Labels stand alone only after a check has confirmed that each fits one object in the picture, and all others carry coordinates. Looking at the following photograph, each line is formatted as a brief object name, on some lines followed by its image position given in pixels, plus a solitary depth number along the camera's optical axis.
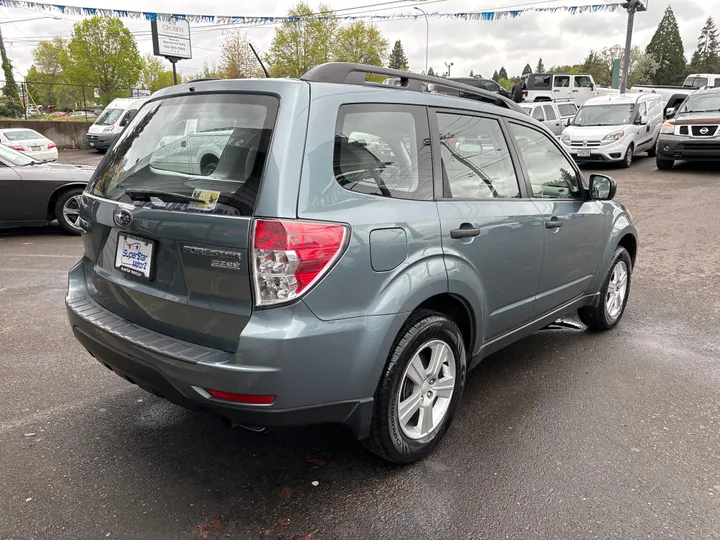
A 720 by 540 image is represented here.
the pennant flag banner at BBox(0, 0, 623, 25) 19.52
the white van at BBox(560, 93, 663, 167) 14.98
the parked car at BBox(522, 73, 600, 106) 27.23
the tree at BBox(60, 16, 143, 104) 41.16
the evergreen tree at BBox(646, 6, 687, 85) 80.25
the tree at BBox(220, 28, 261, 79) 47.88
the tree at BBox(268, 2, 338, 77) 44.28
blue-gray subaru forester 2.25
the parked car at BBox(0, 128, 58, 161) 17.31
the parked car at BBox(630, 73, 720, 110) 23.42
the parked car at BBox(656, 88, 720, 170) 13.26
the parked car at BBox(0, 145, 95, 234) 7.98
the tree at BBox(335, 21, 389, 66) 49.22
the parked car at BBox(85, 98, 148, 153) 22.44
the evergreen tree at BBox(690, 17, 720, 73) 89.06
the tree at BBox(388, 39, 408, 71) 95.55
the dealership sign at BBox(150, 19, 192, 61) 24.27
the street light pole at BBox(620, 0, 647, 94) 19.12
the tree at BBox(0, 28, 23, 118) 28.53
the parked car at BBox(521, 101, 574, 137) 18.52
